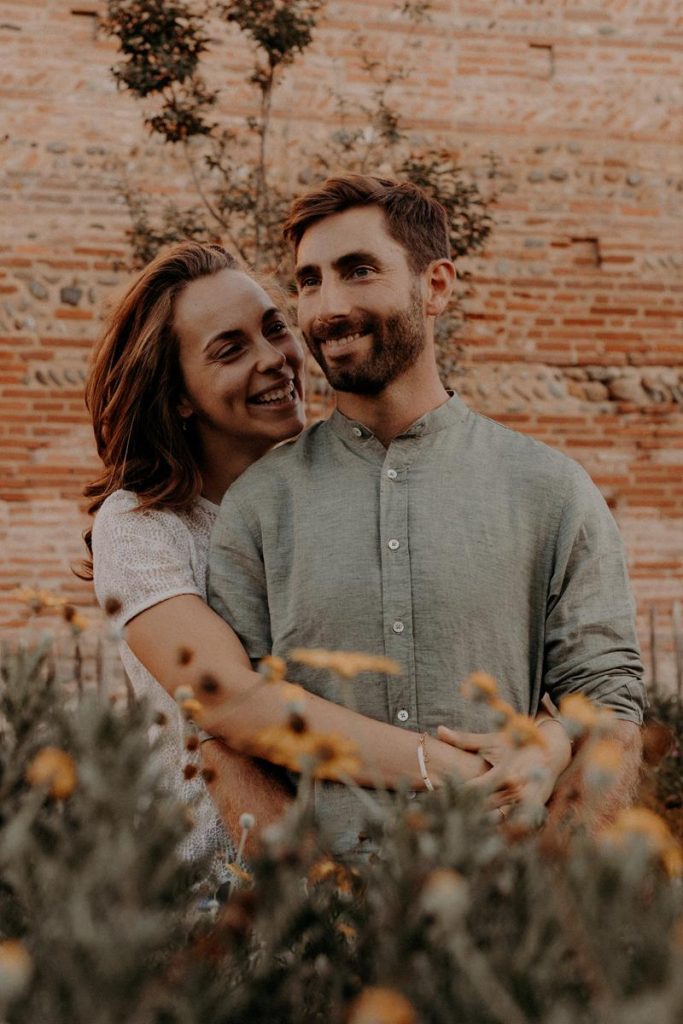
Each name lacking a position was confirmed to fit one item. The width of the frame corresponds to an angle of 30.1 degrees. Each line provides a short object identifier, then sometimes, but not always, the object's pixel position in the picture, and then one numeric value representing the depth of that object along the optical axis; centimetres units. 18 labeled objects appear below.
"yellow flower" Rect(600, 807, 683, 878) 89
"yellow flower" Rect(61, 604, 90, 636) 143
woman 219
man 223
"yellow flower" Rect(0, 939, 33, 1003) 81
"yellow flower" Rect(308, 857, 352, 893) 142
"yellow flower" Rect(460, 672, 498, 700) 123
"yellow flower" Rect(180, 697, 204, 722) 152
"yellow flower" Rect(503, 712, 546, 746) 117
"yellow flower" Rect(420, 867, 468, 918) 88
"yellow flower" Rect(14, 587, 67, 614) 154
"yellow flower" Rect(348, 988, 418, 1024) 84
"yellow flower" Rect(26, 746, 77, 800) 108
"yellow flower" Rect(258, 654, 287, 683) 136
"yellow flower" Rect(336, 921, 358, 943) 136
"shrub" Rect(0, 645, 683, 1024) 89
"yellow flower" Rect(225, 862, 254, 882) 164
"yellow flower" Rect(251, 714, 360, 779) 118
